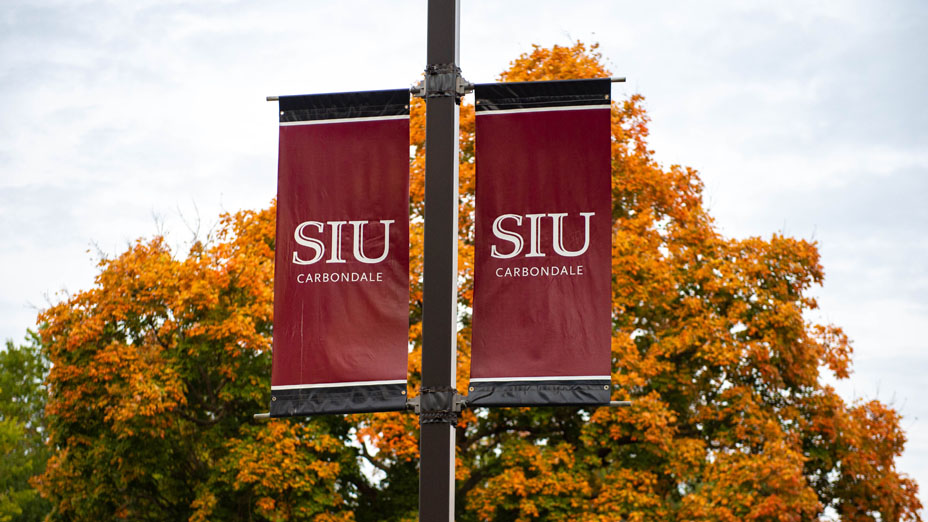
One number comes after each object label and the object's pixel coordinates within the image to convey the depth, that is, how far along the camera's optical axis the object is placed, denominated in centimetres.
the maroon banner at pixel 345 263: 1481
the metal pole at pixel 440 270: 1386
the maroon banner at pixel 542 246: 1437
